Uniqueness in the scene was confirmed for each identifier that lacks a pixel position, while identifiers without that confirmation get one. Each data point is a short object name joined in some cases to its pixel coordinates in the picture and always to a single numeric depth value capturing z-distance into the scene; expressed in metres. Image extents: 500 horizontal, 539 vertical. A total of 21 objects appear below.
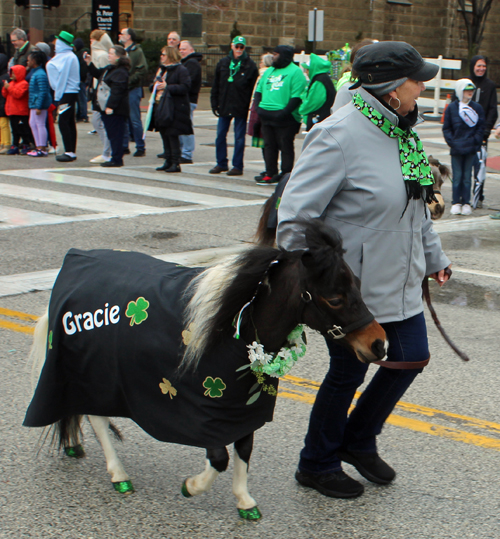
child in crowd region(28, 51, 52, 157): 13.93
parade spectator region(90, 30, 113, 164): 14.09
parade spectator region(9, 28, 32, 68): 14.50
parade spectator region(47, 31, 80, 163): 13.41
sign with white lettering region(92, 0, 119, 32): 24.22
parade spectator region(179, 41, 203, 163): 13.51
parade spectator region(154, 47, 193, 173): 12.73
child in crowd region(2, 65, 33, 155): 14.20
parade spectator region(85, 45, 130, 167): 12.85
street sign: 20.70
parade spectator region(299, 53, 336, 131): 11.28
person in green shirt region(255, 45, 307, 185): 11.65
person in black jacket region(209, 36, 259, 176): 12.86
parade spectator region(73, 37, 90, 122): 19.59
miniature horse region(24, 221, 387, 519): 2.77
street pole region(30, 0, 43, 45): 18.67
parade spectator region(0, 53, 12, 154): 14.89
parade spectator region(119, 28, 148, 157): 14.51
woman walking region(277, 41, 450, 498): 3.09
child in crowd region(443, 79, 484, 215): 10.73
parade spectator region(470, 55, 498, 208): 11.23
